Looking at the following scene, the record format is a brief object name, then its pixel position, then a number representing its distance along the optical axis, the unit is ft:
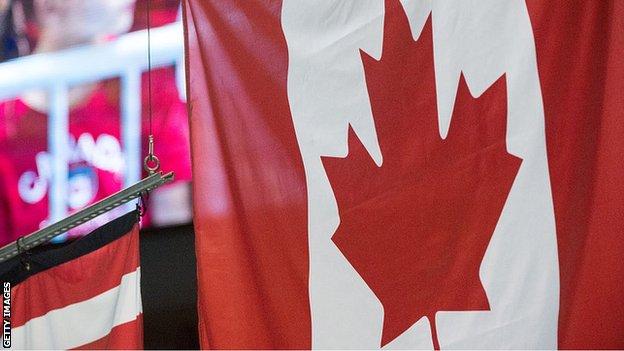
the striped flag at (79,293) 22.30
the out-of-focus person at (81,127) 26.00
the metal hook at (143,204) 22.89
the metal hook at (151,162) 22.99
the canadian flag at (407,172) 22.82
